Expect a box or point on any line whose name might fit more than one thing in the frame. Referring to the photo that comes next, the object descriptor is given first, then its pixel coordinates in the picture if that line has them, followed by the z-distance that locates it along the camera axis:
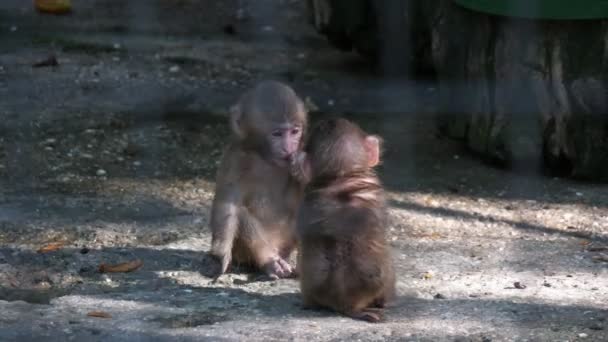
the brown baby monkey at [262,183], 8.08
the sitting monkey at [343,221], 6.62
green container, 9.20
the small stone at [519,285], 7.42
